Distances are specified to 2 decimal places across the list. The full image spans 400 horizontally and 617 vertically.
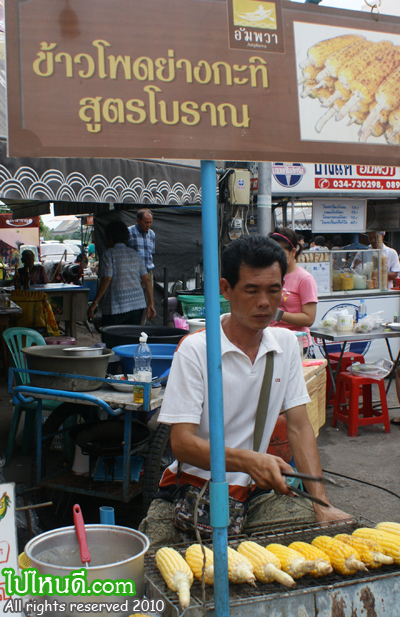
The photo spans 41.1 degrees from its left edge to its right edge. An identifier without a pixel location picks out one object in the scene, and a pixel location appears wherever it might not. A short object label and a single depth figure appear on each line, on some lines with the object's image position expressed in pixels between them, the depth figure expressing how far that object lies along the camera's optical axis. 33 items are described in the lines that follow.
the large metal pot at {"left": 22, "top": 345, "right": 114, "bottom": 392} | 3.68
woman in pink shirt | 4.77
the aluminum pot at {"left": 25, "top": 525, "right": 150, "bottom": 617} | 1.53
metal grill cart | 3.54
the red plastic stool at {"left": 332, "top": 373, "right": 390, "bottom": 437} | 6.02
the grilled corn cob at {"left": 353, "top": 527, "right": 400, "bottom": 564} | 1.84
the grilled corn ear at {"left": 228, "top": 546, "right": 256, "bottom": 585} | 1.68
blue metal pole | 1.48
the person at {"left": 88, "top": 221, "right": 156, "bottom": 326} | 6.42
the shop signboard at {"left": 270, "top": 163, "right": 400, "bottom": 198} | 8.77
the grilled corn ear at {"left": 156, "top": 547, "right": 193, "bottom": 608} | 1.59
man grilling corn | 2.12
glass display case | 8.28
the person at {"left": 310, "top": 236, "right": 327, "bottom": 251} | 12.66
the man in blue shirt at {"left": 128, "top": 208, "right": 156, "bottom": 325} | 9.13
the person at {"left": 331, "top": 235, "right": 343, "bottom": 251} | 13.15
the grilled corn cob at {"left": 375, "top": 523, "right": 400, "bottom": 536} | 1.98
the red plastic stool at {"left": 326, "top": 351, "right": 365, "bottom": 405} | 6.94
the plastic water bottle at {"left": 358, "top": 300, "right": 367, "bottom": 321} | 8.14
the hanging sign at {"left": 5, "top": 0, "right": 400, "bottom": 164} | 1.35
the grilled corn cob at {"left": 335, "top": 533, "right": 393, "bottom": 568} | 1.80
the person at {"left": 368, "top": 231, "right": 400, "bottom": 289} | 9.30
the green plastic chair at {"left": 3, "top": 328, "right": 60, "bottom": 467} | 4.79
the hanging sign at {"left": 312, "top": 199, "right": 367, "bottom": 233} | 9.55
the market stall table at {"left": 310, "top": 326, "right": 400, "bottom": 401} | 6.22
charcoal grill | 1.58
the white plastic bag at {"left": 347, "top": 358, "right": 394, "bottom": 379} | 6.14
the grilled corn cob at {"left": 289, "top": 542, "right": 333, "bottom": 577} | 1.73
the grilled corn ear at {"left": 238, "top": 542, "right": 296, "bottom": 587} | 1.67
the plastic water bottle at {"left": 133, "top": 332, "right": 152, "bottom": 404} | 3.74
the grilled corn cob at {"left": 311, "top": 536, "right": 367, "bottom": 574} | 1.75
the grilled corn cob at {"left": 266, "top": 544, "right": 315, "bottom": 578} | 1.71
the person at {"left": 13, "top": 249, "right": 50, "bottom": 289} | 12.05
